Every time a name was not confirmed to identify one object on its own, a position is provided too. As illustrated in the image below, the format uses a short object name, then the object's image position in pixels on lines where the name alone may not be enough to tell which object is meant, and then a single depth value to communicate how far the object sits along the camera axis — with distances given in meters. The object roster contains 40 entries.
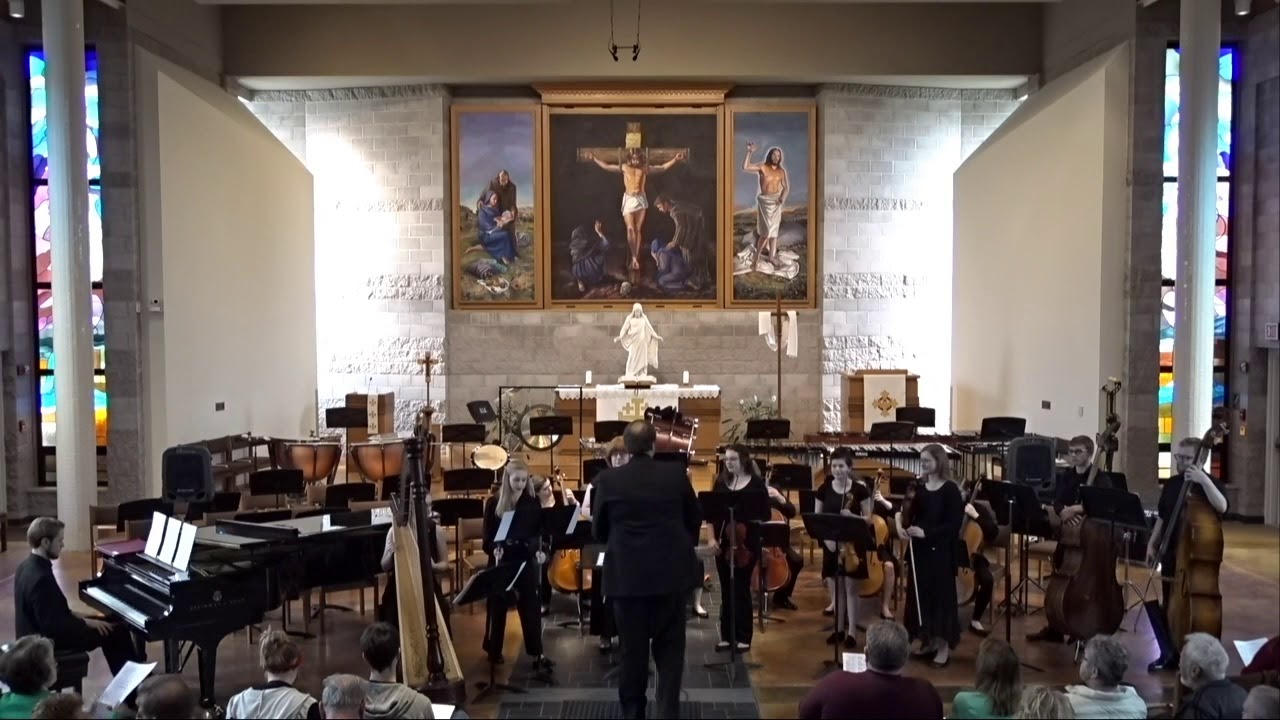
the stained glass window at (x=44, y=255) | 14.39
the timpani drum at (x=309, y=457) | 14.12
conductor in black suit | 6.41
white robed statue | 18.67
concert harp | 7.14
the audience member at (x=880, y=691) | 4.77
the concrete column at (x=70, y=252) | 11.83
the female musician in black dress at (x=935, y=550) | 8.00
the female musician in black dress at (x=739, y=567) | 8.59
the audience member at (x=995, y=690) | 4.86
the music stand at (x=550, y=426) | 13.66
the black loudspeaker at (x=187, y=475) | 10.33
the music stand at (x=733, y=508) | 8.14
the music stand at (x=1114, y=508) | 7.68
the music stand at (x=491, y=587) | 7.17
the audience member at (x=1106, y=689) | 5.06
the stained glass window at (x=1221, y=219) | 14.26
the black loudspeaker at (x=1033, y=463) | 10.21
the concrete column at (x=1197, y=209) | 11.09
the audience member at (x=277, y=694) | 5.07
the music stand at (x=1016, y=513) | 8.58
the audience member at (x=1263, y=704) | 4.32
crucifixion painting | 19.48
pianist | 6.78
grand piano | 6.66
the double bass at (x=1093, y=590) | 8.05
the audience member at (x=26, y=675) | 5.04
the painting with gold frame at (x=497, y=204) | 19.44
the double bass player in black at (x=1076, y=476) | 9.38
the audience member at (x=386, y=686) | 5.06
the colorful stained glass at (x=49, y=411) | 14.55
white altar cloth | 17.34
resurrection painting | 19.52
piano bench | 6.70
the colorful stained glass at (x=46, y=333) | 14.40
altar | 17.33
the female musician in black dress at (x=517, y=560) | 7.95
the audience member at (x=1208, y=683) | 4.93
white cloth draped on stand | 18.77
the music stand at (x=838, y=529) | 7.62
